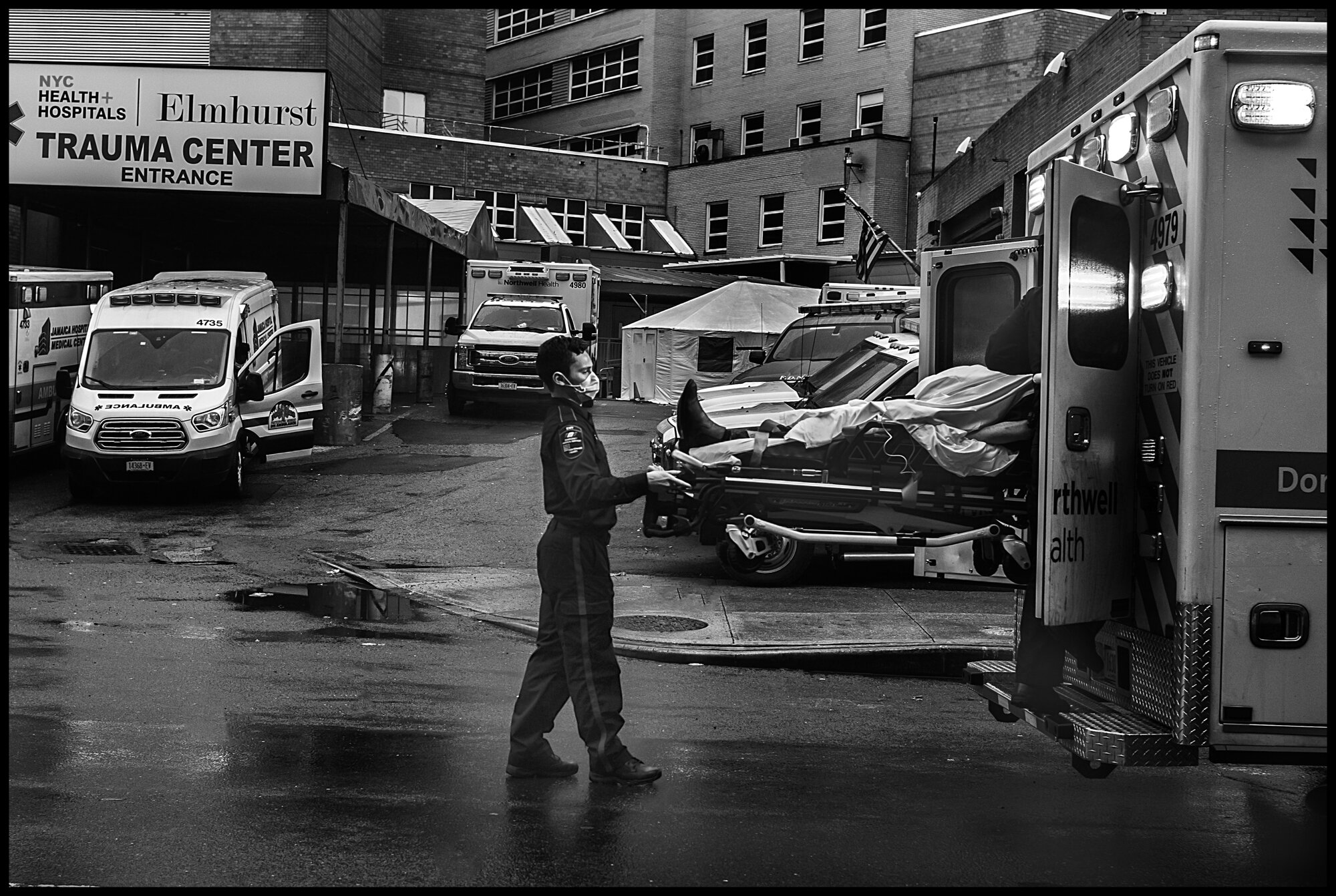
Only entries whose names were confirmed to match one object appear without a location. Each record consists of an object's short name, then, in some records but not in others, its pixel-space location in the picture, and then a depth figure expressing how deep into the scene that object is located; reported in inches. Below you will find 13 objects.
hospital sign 867.4
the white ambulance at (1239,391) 199.3
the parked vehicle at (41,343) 740.0
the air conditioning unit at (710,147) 2044.8
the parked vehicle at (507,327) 1037.8
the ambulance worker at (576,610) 238.8
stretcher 260.8
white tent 1243.2
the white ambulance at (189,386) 658.8
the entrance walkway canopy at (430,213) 891.4
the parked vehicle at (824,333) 679.7
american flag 1184.8
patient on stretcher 274.8
